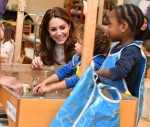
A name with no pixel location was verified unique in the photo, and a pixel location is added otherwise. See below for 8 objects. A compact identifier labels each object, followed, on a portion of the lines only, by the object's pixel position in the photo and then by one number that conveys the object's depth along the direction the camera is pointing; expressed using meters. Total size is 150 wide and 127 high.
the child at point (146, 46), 3.93
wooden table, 1.21
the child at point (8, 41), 4.07
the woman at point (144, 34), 4.04
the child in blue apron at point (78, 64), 1.49
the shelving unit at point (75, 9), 7.35
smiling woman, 2.48
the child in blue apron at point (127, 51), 1.48
